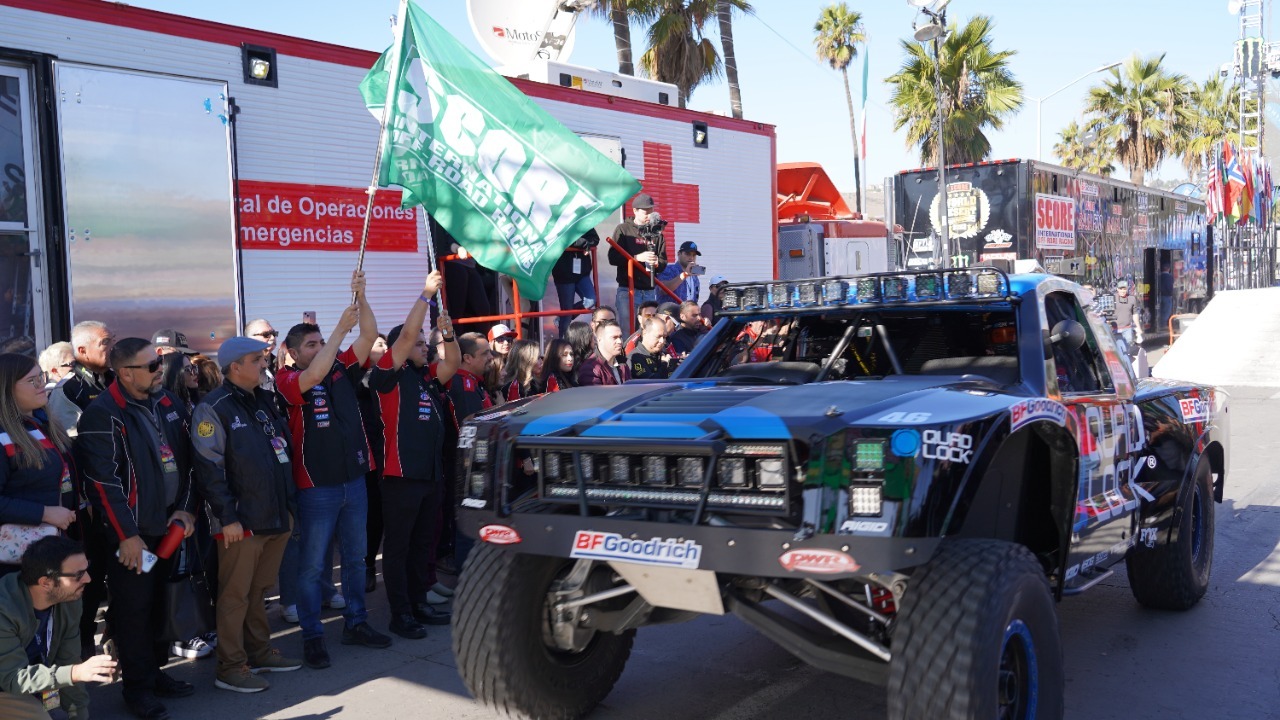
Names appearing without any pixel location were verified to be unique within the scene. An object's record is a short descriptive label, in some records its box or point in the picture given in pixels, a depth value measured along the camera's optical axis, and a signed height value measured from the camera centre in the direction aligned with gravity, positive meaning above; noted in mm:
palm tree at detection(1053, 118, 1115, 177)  45312 +7058
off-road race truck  3430 -665
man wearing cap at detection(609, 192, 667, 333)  10828 +686
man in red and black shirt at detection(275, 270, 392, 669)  5551 -712
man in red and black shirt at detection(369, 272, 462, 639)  5824 -764
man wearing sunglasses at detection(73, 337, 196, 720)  4789 -732
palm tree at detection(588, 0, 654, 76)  25656 +6929
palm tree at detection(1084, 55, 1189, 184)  43375 +7617
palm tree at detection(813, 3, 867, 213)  44875 +11233
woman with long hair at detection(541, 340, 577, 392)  7590 -320
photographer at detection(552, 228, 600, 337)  10297 +443
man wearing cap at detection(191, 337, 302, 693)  5152 -746
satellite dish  11594 +3095
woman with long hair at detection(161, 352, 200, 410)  6238 -283
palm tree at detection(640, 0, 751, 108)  27109 +6795
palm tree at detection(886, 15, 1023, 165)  32188 +6447
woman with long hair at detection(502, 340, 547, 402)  7309 -343
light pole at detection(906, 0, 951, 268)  15680 +4009
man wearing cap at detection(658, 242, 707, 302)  11695 +427
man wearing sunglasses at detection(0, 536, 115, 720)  3764 -1132
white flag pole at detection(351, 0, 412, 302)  5586 +1288
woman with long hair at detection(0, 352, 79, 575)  4465 -522
